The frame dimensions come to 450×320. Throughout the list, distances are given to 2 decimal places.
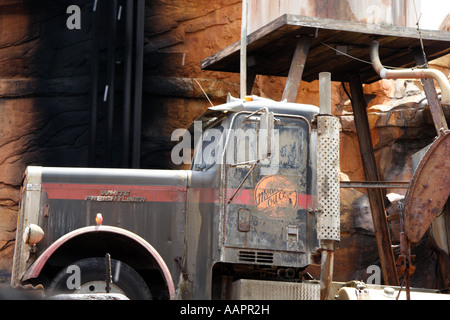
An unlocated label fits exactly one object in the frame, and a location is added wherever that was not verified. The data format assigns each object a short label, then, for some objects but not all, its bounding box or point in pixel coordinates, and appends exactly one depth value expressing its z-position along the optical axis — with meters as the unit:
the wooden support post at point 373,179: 12.59
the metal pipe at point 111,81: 13.87
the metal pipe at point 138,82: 13.78
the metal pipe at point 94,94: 13.93
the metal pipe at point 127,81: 13.80
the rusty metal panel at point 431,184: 8.02
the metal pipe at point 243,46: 11.00
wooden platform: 11.38
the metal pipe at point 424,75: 8.69
